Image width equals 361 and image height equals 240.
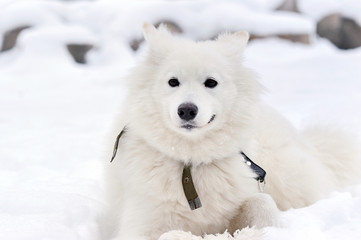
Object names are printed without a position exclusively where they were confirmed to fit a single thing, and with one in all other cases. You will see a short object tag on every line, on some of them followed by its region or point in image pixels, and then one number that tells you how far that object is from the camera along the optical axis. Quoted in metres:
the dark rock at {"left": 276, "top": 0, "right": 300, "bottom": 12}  15.58
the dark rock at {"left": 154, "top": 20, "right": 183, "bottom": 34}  13.07
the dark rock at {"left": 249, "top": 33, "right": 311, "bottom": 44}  12.75
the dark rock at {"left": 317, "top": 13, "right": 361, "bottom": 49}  13.66
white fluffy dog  2.69
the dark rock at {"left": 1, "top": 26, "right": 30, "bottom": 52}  13.29
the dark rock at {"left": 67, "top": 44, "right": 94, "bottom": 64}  12.98
